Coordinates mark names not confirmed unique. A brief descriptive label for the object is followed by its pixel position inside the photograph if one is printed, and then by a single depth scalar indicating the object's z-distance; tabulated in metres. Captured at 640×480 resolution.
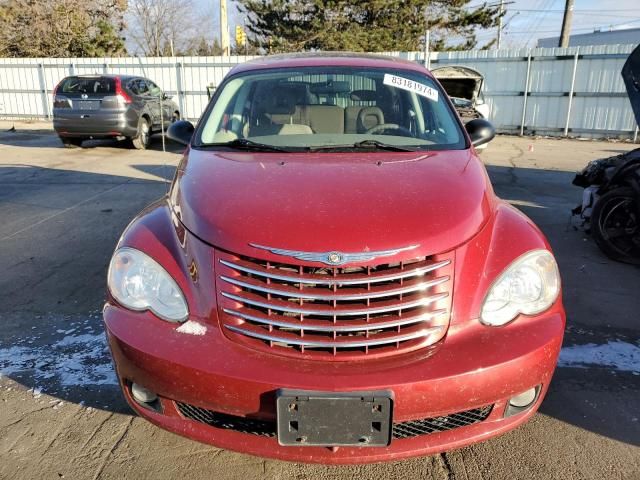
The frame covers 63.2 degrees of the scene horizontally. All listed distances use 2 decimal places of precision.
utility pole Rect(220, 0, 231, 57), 22.45
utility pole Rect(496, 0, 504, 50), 27.14
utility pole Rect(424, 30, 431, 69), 16.42
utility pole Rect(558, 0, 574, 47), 21.28
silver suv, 11.62
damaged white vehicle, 13.98
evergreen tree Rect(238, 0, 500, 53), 25.14
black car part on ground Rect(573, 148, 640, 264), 4.90
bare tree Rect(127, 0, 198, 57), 39.41
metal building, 40.12
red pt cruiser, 1.87
